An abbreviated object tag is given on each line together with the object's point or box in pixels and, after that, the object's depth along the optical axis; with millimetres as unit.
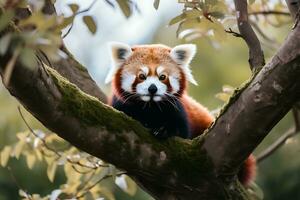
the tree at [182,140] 4695
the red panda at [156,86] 6367
